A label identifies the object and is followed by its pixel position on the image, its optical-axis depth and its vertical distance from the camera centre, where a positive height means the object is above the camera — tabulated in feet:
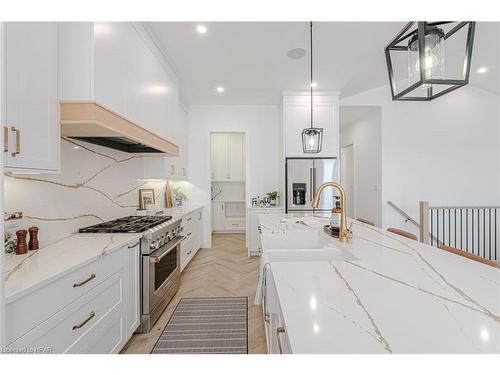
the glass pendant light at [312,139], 7.99 +1.67
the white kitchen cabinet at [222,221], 19.83 -2.89
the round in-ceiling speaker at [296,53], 9.09 +5.29
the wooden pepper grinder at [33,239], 4.79 -1.06
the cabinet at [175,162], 10.26 +1.18
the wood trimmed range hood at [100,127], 4.73 +1.43
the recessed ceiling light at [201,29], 7.65 +5.24
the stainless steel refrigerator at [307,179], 12.89 +0.42
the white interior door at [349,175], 19.49 +1.04
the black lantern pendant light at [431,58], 3.14 +1.80
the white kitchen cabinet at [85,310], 3.23 -2.10
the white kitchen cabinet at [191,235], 10.81 -2.55
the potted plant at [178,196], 13.80 -0.53
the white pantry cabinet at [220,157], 19.71 +2.52
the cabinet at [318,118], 13.01 +3.82
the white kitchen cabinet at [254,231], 13.34 -2.52
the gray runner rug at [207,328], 6.01 -4.09
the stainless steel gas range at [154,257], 6.45 -2.10
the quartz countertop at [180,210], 9.83 -1.16
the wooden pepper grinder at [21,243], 4.56 -1.09
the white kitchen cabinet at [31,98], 3.49 +1.48
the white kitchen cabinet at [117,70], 4.78 +2.86
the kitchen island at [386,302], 1.79 -1.17
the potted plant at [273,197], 14.07 -0.61
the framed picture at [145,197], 10.07 -0.45
